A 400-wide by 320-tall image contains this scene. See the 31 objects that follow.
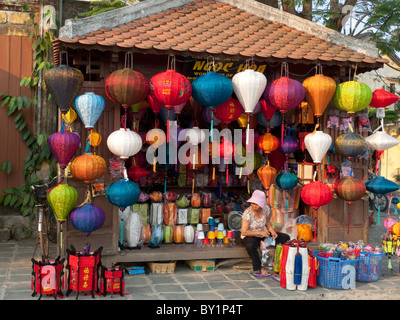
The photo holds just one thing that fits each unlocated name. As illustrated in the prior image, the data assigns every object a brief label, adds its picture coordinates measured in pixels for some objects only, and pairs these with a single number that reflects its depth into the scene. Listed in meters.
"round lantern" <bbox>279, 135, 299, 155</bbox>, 7.89
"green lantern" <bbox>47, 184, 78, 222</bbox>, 5.94
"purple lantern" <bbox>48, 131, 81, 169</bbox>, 5.98
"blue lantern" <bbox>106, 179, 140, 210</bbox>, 6.23
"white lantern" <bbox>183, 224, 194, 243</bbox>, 7.48
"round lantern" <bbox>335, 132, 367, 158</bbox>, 7.04
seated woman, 6.87
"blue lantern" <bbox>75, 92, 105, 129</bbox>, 6.10
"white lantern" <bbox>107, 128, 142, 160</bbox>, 6.22
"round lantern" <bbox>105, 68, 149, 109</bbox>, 6.11
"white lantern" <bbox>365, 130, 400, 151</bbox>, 7.39
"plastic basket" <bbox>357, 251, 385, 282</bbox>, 6.52
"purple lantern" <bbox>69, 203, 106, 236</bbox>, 6.05
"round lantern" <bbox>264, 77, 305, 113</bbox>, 6.61
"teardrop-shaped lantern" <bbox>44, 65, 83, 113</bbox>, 6.00
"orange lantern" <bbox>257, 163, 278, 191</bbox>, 7.46
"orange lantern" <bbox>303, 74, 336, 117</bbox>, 6.77
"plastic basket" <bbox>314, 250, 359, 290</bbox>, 6.12
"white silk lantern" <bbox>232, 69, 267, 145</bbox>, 6.52
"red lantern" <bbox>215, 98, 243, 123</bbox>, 7.00
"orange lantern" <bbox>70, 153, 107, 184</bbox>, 6.09
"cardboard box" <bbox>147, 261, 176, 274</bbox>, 6.84
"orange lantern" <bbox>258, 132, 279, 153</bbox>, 7.47
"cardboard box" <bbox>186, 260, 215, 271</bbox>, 7.03
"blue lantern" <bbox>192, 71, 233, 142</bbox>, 6.36
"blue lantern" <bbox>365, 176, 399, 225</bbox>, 7.23
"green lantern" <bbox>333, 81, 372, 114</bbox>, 6.87
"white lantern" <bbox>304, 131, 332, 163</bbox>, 6.90
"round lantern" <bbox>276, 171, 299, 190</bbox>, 7.92
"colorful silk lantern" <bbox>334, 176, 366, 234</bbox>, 6.97
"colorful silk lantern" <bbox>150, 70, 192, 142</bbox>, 6.22
